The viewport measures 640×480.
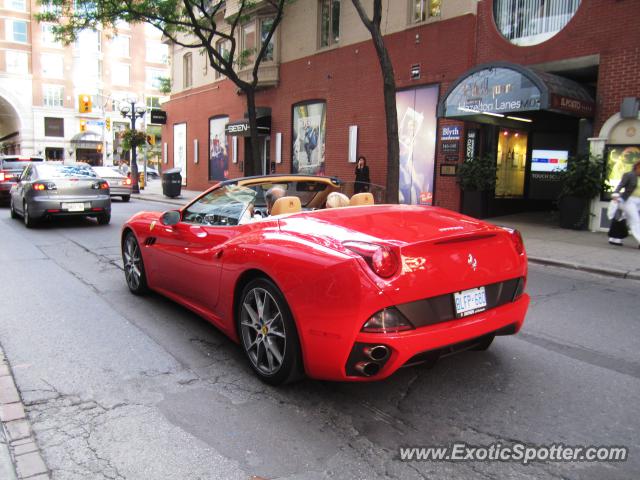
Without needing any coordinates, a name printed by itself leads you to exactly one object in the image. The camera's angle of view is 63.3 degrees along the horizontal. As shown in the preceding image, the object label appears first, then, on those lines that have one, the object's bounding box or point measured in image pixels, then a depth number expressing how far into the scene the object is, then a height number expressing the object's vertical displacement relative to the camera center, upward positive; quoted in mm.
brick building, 11680 +2378
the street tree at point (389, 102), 11844 +1623
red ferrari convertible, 3018 -715
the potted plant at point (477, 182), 13898 -189
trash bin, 22797 -643
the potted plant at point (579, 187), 11766 -226
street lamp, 25953 +2168
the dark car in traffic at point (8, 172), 17359 -249
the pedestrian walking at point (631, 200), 9875 -404
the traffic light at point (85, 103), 34688 +4217
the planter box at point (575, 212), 12234 -825
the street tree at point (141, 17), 16969 +5053
